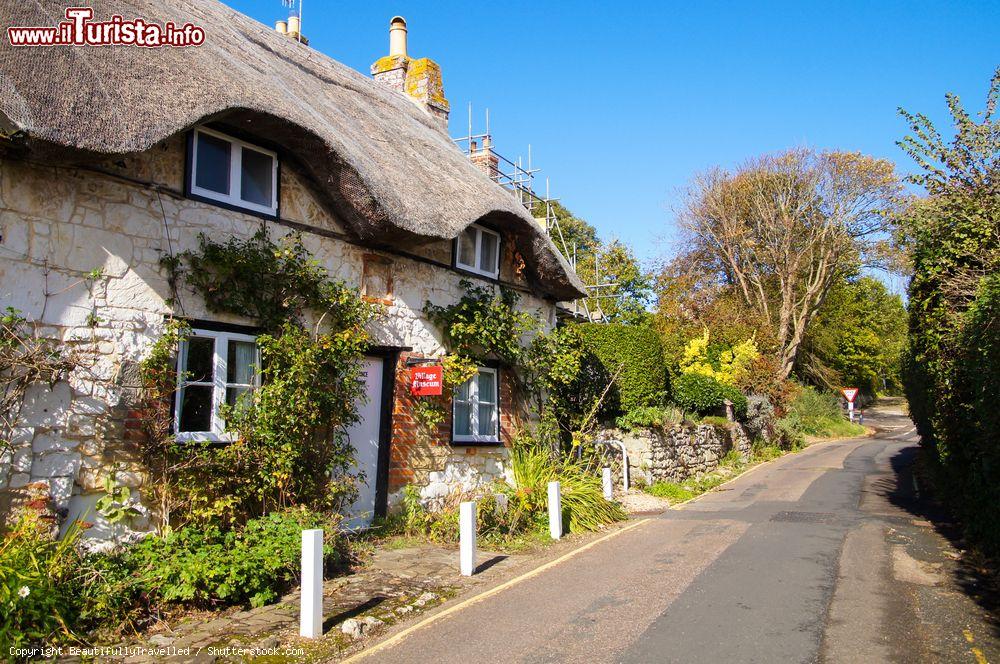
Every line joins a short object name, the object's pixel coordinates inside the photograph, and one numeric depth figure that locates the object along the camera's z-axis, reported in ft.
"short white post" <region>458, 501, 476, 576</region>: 24.91
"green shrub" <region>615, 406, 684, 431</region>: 49.70
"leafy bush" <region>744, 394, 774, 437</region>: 79.15
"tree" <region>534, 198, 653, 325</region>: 108.37
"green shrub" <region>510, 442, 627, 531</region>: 33.65
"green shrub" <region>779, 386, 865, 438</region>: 107.05
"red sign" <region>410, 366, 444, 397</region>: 31.30
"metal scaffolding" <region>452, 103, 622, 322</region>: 55.77
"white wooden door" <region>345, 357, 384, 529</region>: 29.89
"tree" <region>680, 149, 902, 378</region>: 103.35
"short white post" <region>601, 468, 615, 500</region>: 38.93
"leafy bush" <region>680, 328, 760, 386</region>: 89.66
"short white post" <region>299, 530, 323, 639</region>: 17.87
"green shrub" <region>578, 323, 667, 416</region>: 56.03
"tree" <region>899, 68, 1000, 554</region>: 24.41
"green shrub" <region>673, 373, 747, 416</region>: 67.56
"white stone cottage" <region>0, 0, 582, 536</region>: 19.86
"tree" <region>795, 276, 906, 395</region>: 125.90
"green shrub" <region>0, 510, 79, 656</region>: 15.60
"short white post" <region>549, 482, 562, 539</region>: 31.68
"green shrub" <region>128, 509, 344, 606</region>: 19.36
